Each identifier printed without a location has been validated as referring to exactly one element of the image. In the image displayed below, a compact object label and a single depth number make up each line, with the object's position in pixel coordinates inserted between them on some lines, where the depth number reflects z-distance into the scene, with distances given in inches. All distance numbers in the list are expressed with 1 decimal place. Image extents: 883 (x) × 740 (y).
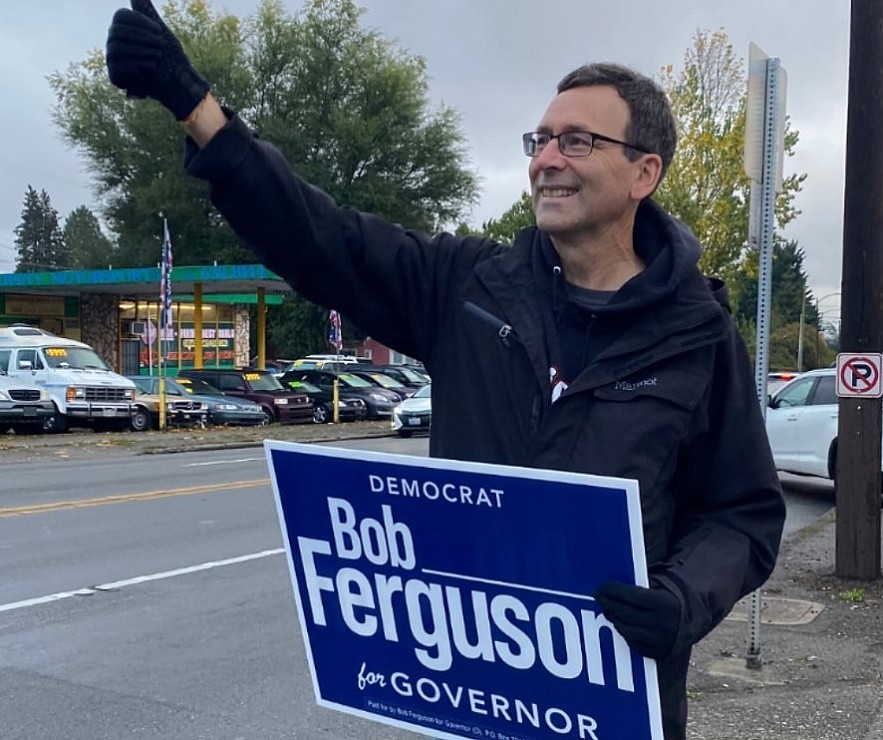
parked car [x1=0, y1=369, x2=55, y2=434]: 916.6
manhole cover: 283.3
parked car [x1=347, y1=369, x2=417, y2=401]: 1305.9
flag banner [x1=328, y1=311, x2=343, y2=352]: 1135.5
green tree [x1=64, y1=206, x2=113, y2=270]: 2063.2
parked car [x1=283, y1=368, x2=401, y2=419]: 1222.3
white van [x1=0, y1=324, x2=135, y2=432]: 953.5
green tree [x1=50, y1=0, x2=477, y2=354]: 1868.8
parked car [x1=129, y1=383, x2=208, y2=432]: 1016.2
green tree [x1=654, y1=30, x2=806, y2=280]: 1060.5
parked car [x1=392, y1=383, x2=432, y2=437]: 975.6
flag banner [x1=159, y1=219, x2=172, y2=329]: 931.3
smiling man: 84.2
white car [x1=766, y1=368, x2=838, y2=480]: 562.9
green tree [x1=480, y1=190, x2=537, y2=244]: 2149.7
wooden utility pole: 313.7
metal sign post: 233.6
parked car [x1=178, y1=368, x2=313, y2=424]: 1124.5
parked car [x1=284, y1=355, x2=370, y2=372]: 1525.3
